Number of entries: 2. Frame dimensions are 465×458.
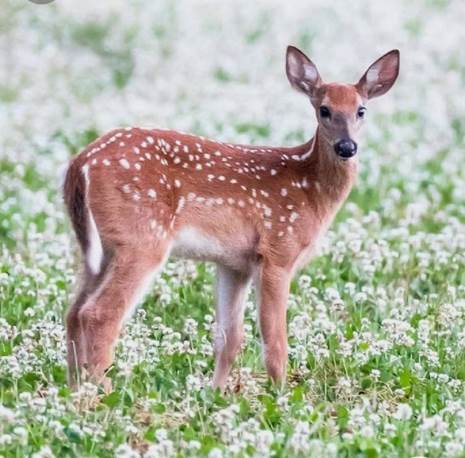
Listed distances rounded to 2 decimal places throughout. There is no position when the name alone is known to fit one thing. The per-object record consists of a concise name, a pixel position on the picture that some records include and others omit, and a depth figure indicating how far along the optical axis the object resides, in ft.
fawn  47.34
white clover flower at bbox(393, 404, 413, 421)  43.72
